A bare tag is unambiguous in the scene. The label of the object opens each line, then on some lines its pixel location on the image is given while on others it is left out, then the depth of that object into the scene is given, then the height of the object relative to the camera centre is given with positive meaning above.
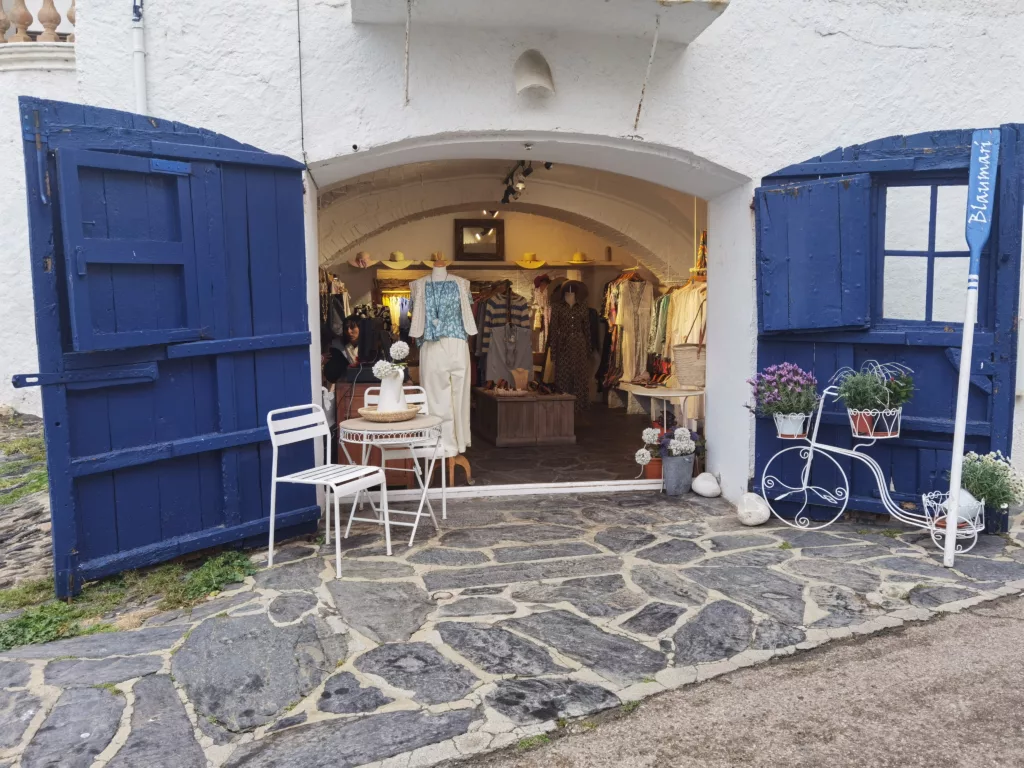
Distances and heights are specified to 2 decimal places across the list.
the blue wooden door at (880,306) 5.16 +0.08
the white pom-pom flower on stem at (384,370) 5.32 -0.33
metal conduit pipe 4.82 +1.68
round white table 5.04 -0.77
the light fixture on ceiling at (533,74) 5.29 +1.70
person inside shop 7.14 -0.30
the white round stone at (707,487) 6.34 -1.38
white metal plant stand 5.08 -1.28
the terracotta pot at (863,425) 5.11 -0.72
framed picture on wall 12.62 +1.31
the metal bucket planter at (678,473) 6.44 -1.29
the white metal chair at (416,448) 5.64 -0.95
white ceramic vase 5.34 -0.49
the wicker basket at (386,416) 5.23 -0.64
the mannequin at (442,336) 7.24 -0.14
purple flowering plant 5.36 -0.51
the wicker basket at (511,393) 9.58 -0.91
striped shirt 10.27 +0.10
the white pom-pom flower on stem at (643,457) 6.63 -1.18
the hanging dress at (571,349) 11.77 -0.45
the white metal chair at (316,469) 4.61 -0.93
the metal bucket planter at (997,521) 5.28 -1.41
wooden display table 9.41 -1.23
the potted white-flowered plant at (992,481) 4.97 -1.07
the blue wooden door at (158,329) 4.10 -0.03
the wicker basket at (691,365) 7.21 -0.43
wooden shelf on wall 12.27 +0.89
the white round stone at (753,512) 5.60 -1.40
